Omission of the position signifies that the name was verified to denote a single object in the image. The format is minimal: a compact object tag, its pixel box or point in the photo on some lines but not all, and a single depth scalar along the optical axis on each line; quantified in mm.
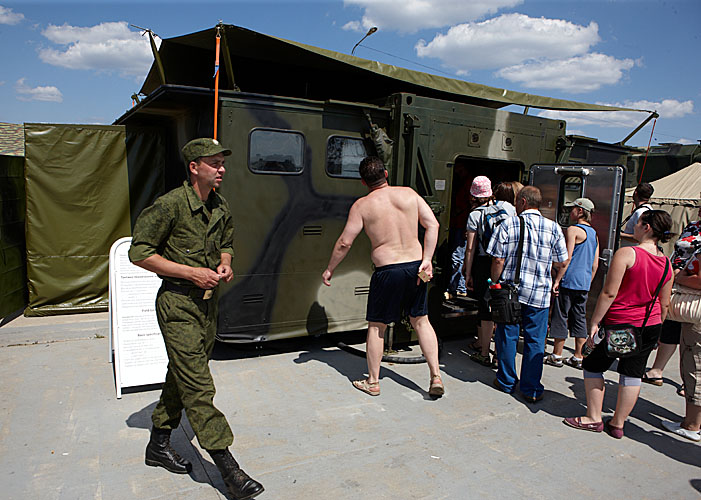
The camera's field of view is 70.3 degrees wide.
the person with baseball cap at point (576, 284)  4961
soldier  2748
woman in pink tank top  3566
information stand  4176
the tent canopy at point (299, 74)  5082
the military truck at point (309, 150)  4773
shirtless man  4246
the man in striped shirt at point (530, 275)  4340
